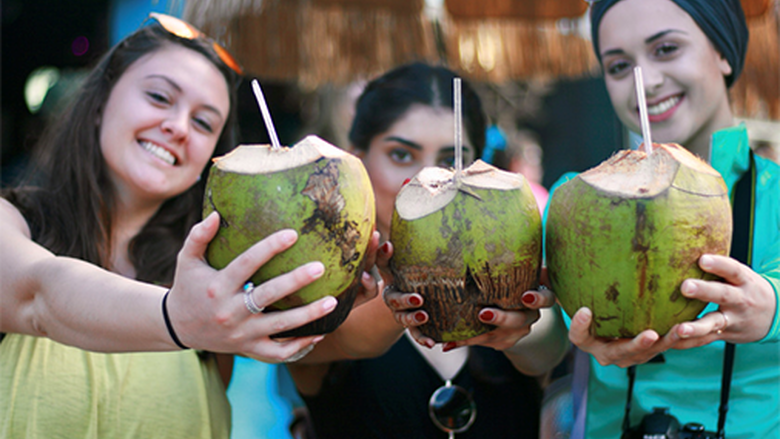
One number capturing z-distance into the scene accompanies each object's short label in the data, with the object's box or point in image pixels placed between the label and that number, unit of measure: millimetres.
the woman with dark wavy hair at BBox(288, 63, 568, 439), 1812
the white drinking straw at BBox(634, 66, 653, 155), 1319
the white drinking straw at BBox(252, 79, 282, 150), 1369
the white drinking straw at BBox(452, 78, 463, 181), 1370
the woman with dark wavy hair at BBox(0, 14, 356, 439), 1254
